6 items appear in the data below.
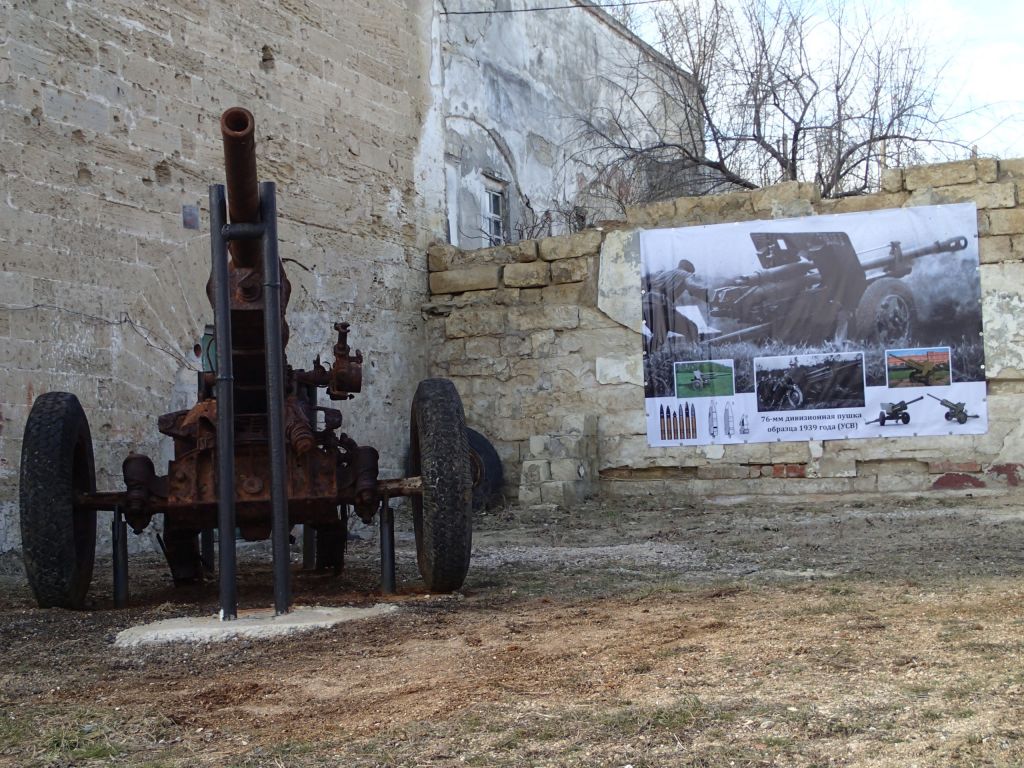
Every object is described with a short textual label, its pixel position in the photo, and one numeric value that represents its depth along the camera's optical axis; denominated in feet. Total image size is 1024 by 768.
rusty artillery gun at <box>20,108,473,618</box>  15.83
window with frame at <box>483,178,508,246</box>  44.29
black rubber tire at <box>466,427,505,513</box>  33.73
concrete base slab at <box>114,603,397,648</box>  14.35
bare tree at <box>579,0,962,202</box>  43.80
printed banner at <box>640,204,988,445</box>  32.07
